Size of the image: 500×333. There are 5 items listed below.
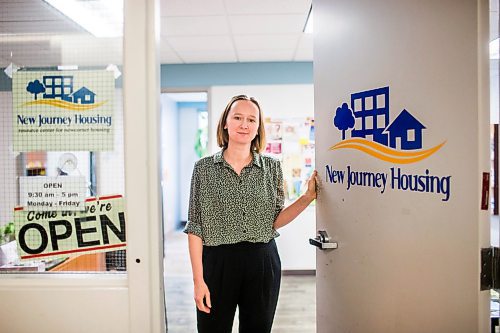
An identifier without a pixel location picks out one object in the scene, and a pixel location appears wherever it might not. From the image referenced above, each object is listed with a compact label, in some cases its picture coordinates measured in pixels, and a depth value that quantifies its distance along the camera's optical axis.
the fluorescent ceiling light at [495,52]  3.04
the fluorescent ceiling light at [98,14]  1.27
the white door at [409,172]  0.96
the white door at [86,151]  1.26
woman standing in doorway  1.48
